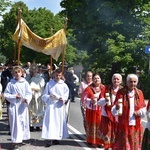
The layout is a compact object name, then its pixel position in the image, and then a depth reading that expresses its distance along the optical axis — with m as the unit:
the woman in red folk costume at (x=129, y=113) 6.93
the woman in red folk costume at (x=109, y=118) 8.29
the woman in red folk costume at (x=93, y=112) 9.02
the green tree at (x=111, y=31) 28.34
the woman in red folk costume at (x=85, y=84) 10.02
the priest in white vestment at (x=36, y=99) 11.19
